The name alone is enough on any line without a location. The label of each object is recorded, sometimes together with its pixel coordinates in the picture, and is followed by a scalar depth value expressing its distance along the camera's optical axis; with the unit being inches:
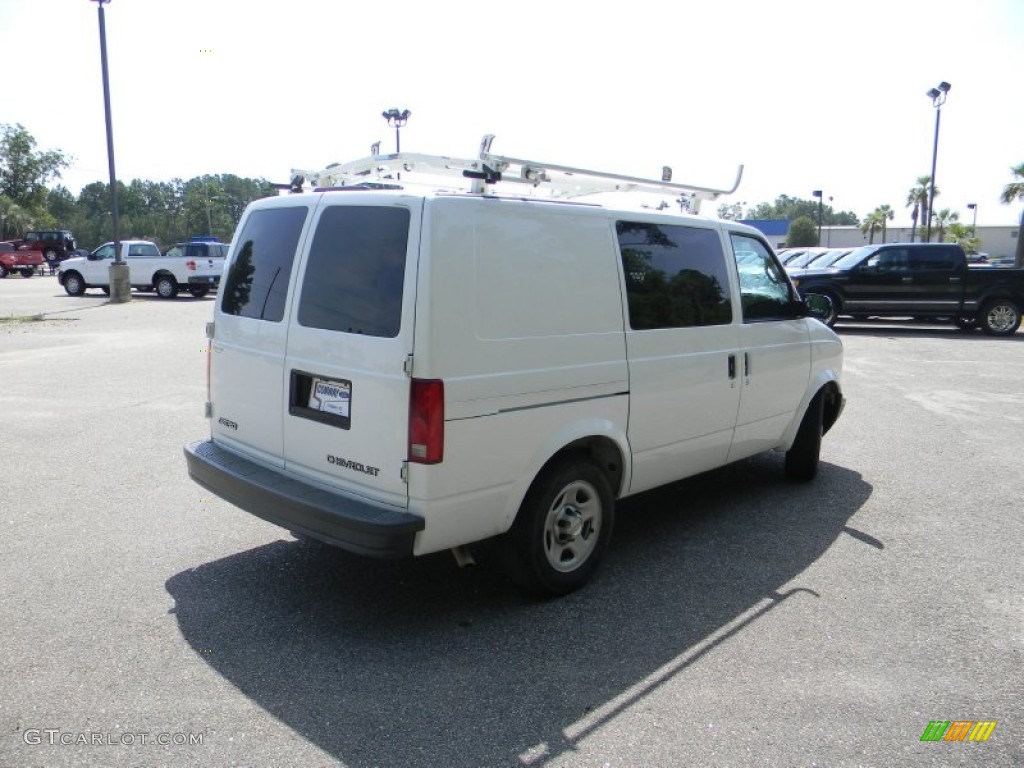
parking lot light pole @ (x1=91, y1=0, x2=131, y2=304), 937.1
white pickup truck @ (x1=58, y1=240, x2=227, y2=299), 1048.2
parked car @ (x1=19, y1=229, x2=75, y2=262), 1900.8
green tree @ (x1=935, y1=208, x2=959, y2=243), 3537.4
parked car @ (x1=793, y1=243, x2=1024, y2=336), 713.6
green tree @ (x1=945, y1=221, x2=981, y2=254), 3006.9
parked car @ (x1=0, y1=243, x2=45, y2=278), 1743.4
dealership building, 3644.2
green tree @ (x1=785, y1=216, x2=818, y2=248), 2714.1
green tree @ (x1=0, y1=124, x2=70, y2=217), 2913.4
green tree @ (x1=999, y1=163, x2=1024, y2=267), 1966.3
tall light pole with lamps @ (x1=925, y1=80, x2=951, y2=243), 1219.9
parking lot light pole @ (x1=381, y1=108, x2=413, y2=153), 1242.6
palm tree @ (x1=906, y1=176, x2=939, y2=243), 3268.9
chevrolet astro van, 136.8
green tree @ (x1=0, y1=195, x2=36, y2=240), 2677.2
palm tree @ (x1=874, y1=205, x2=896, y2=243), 3573.3
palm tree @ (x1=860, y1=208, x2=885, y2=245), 3599.9
